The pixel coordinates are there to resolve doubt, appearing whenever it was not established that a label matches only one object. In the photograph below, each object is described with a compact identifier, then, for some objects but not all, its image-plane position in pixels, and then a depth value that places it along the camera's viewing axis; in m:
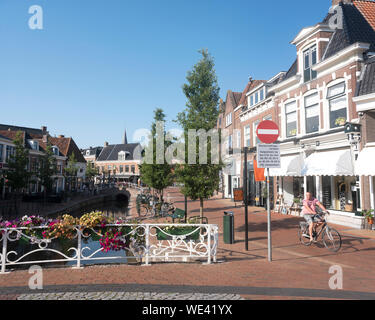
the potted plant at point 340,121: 12.38
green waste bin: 8.76
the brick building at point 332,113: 11.38
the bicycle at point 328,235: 7.77
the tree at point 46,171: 27.09
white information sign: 6.75
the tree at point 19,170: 22.70
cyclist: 8.09
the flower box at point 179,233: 6.61
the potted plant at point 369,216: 10.88
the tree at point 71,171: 38.55
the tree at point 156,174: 17.00
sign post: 6.72
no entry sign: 6.96
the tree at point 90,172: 54.66
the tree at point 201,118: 9.54
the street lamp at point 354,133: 11.42
